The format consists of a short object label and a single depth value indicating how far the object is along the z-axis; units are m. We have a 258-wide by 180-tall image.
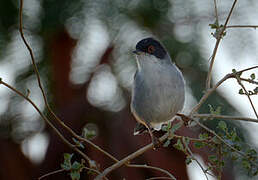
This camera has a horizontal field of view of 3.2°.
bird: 4.07
